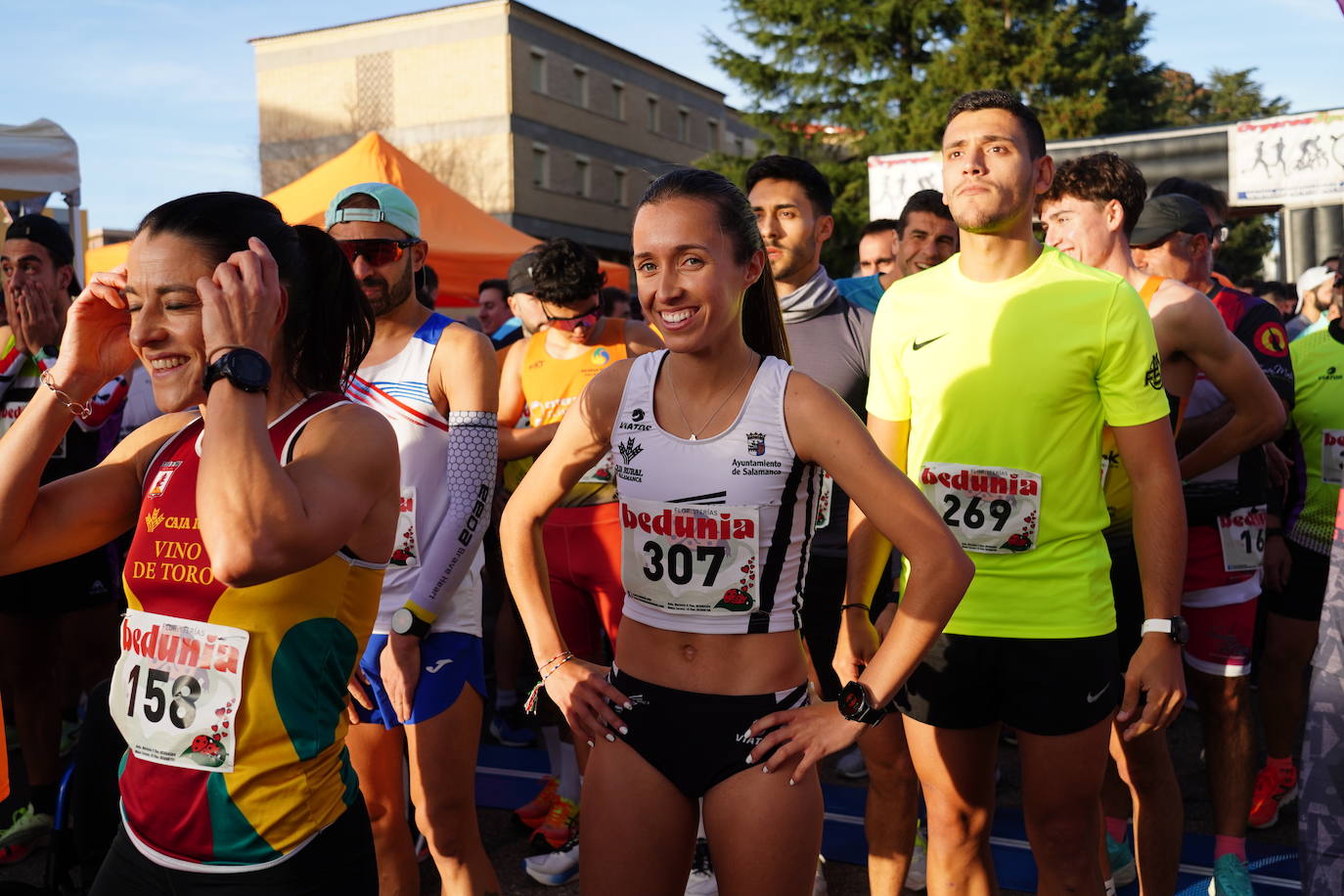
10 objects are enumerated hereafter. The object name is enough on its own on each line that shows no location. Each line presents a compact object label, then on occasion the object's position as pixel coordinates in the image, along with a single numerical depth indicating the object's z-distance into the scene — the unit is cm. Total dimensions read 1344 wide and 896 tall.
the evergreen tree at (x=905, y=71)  2959
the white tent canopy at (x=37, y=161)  845
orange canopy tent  1203
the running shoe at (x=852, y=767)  536
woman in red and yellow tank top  186
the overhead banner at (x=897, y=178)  1655
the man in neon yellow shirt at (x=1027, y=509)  284
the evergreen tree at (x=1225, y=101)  4100
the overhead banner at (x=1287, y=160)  1487
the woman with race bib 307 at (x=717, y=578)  228
